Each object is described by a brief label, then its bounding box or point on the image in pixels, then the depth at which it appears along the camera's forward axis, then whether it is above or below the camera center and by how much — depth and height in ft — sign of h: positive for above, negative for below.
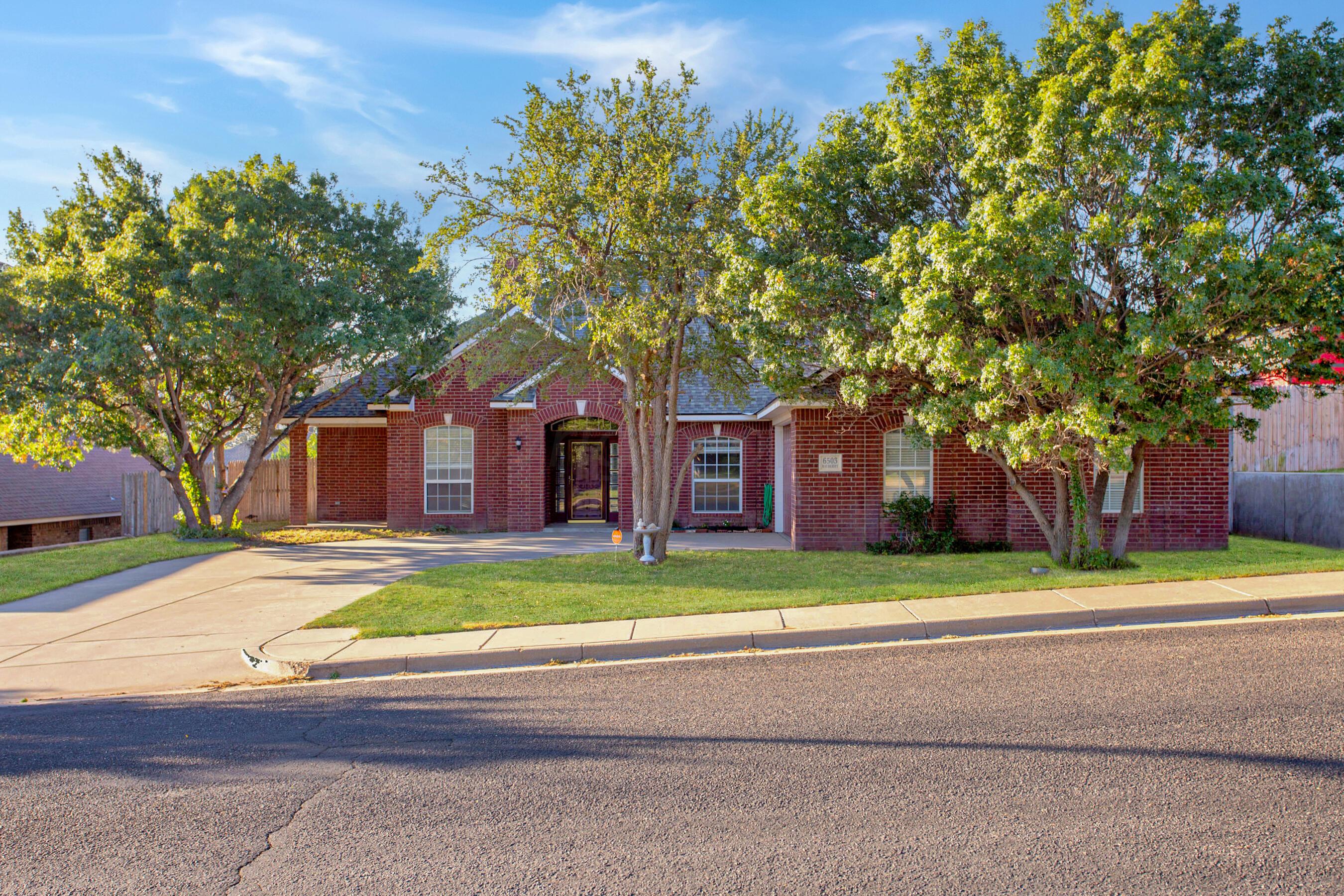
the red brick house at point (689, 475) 49.55 -0.10
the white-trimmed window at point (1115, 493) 49.47 -1.67
